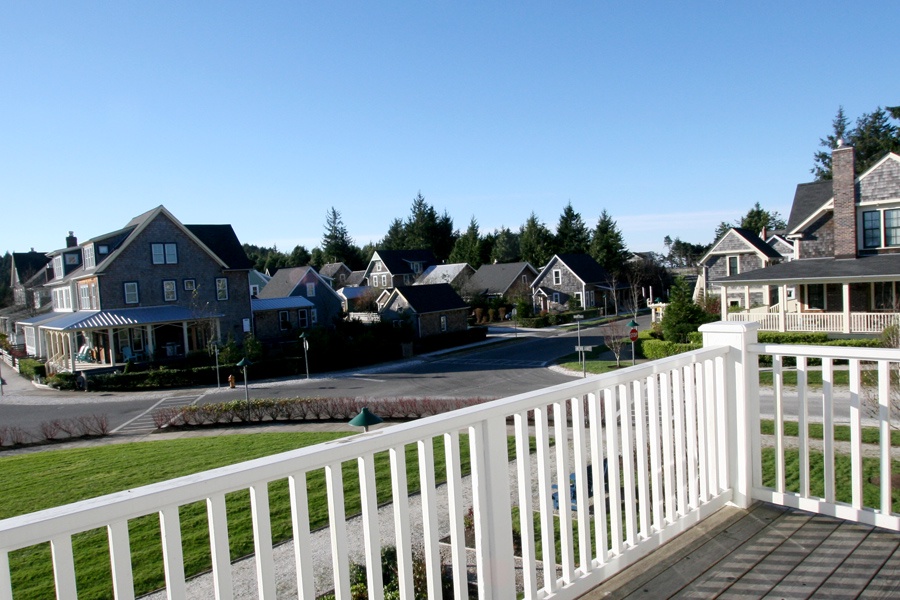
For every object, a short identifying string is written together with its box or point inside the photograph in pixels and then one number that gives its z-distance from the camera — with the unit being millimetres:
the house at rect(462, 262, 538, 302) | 56469
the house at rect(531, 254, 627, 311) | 54969
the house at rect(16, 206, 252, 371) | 32344
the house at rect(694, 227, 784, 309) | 38656
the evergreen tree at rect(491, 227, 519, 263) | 74875
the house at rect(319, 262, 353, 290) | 71812
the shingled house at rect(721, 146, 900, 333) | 24172
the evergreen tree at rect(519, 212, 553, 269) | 67625
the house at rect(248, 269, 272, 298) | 52312
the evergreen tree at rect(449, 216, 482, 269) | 71812
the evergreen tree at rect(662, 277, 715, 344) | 26344
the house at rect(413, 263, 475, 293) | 60156
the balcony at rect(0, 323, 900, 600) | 1735
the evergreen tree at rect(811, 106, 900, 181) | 57469
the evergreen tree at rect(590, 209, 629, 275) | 61750
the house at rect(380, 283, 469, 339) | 39656
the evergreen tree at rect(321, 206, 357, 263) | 80812
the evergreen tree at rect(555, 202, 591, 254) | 68500
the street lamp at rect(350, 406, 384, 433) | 5395
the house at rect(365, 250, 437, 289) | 63156
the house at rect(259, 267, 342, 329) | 41562
